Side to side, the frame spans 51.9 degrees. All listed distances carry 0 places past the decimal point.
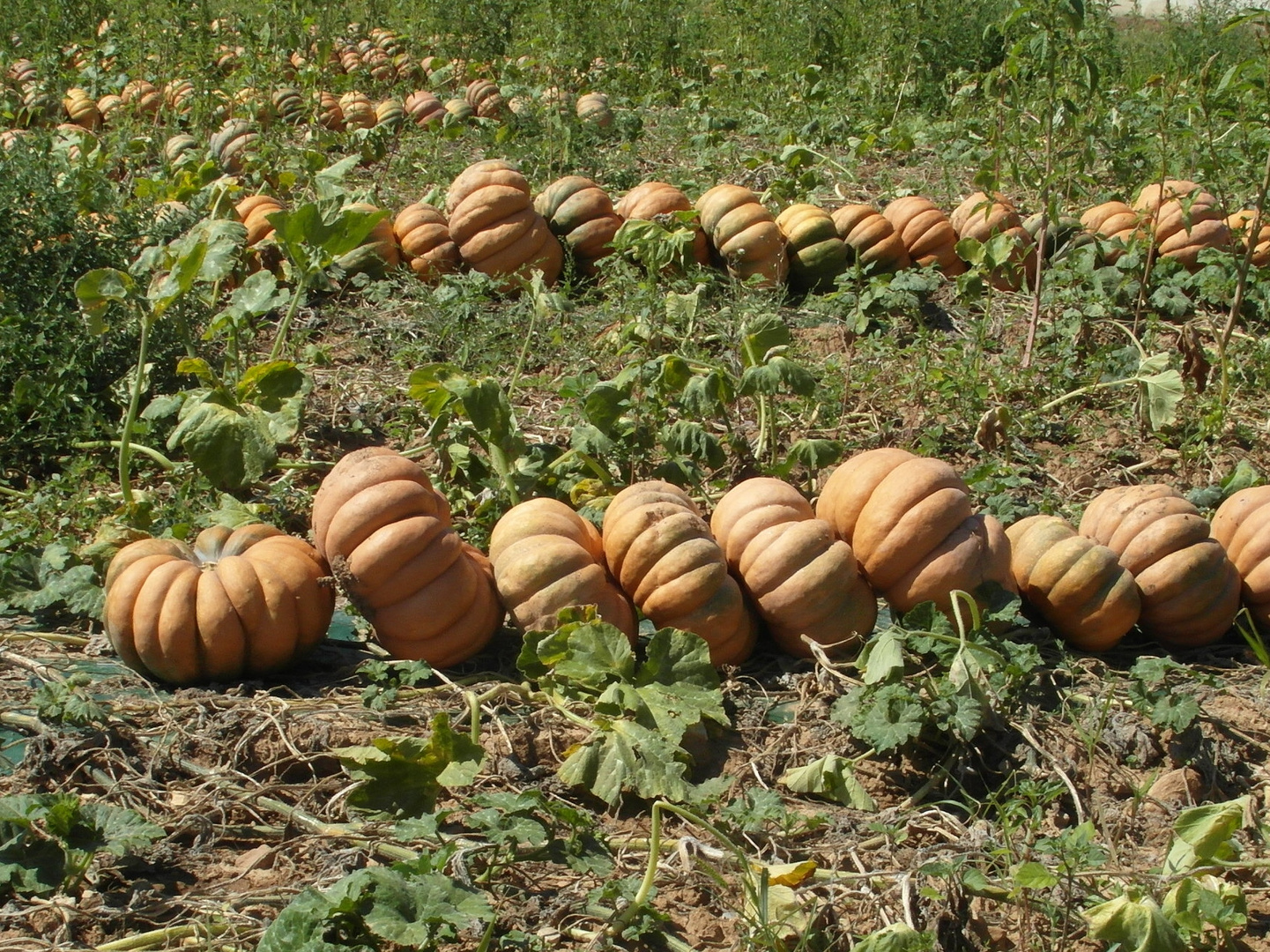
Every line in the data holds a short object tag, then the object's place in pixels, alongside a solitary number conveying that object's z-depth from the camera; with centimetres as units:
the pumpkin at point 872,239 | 665
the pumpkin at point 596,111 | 909
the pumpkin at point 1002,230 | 654
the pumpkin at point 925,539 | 386
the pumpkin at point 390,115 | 912
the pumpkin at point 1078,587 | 395
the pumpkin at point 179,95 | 894
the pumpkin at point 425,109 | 922
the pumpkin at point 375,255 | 650
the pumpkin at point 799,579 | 385
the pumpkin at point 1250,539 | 411
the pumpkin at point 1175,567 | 400
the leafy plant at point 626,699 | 321
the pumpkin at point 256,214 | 643
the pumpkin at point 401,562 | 374
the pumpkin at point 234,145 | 781
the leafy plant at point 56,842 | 271
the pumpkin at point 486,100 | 923
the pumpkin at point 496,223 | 637
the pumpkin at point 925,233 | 677
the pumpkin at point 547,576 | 379
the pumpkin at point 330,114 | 880
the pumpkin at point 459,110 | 909
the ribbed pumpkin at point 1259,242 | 664
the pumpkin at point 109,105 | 899
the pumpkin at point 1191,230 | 673
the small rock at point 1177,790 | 331
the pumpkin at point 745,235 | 641
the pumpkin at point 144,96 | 918
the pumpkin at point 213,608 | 361
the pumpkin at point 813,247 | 658
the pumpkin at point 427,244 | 652
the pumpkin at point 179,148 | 791
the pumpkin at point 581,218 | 665
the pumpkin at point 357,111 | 894
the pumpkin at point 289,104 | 907
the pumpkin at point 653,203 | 677
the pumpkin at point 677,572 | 380
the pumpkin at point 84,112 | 926
